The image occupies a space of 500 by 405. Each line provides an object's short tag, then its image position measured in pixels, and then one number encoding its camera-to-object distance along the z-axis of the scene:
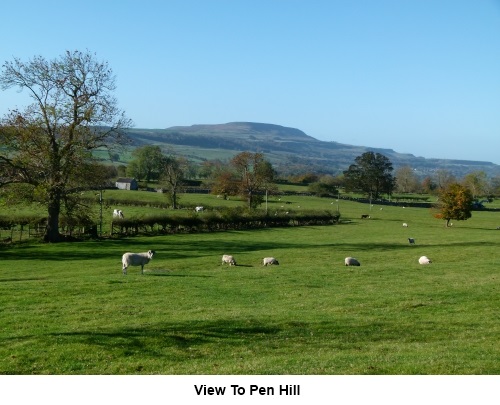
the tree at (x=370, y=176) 154.12
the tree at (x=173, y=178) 88.75
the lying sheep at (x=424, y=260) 35.78
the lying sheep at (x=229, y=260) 35.78
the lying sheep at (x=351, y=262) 33.62
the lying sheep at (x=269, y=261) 35.09
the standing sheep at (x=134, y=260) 28.73
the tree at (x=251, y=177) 91.22
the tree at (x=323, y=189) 135.80
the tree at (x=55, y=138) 45.94
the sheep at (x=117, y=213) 68.14
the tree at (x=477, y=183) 171.62
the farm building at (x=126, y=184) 120.62
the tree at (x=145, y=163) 133.50
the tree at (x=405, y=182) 186.50
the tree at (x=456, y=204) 82.38
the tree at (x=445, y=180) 191.90
